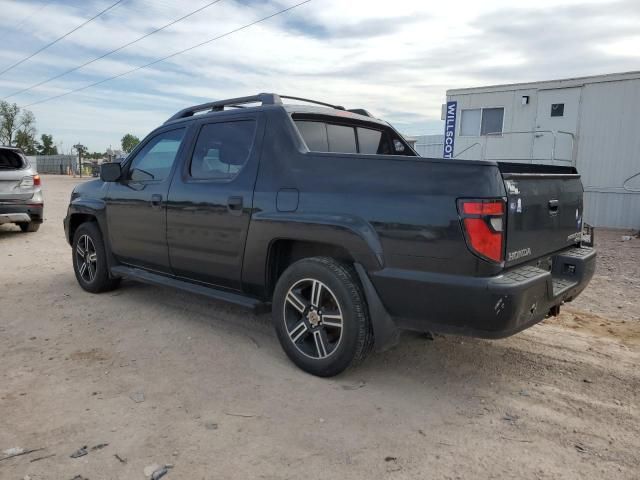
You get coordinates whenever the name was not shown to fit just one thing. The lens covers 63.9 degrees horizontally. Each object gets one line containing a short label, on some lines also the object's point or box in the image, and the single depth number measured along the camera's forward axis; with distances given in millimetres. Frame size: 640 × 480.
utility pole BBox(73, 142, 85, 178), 47531
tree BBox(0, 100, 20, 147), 77369
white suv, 9102
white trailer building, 13000
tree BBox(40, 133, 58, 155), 84750
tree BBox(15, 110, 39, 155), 78625
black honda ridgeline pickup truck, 2875
